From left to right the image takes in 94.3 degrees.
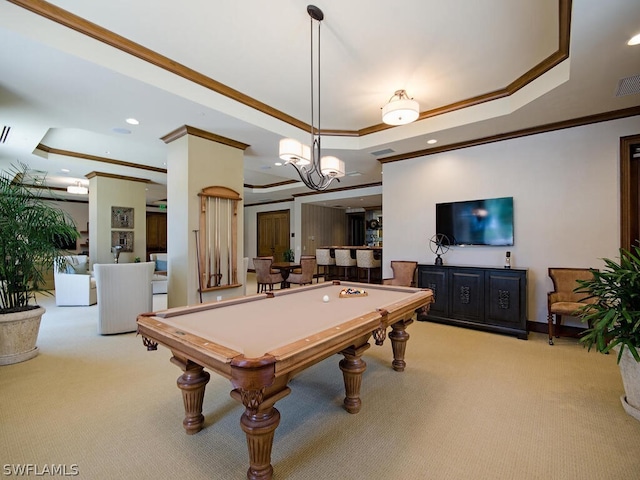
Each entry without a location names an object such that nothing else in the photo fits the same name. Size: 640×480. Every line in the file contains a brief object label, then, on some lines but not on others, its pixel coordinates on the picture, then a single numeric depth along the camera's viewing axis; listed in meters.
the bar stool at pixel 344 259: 7.84
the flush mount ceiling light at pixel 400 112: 3.06
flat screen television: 4.35
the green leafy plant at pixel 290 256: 10.27
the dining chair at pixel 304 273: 6.35
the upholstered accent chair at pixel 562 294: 3.59
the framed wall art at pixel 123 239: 7.27
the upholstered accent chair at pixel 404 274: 5.04
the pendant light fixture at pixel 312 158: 2.49
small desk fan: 4.89
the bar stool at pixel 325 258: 8.37
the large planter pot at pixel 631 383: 2.11
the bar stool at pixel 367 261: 7.22
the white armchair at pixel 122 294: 3.91
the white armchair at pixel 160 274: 6.89
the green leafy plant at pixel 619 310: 2.04
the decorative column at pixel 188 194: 4.15
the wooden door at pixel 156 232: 12.27
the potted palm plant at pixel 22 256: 3.00
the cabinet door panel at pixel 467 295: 4.23
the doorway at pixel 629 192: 3.59
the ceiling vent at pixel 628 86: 2.84
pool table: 1.36
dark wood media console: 3.92
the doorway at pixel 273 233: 11.16
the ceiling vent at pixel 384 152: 5.10
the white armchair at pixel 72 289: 5.65
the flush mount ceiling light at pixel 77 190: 7.20
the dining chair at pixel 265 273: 6.33
